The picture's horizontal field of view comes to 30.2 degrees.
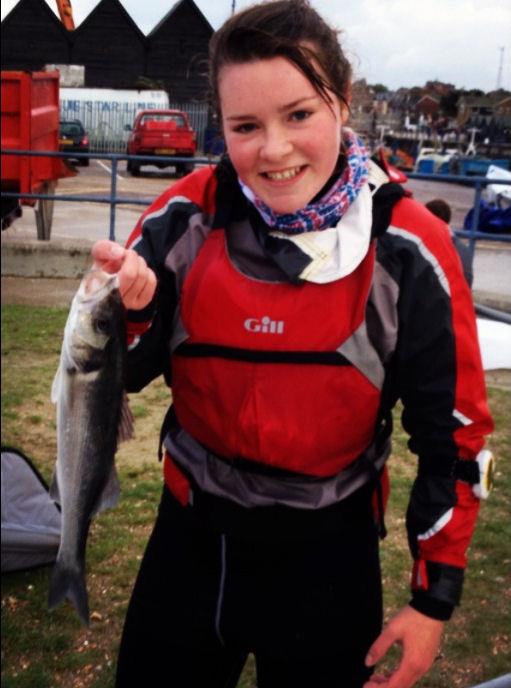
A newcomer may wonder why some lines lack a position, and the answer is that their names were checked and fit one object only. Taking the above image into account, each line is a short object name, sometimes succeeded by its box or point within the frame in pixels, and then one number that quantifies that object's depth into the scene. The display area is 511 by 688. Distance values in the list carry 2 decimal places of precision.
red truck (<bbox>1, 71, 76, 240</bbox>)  5.37
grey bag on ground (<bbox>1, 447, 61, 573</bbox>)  3.69
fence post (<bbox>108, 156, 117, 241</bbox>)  6.98
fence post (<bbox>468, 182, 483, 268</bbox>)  6.84
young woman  1.60
